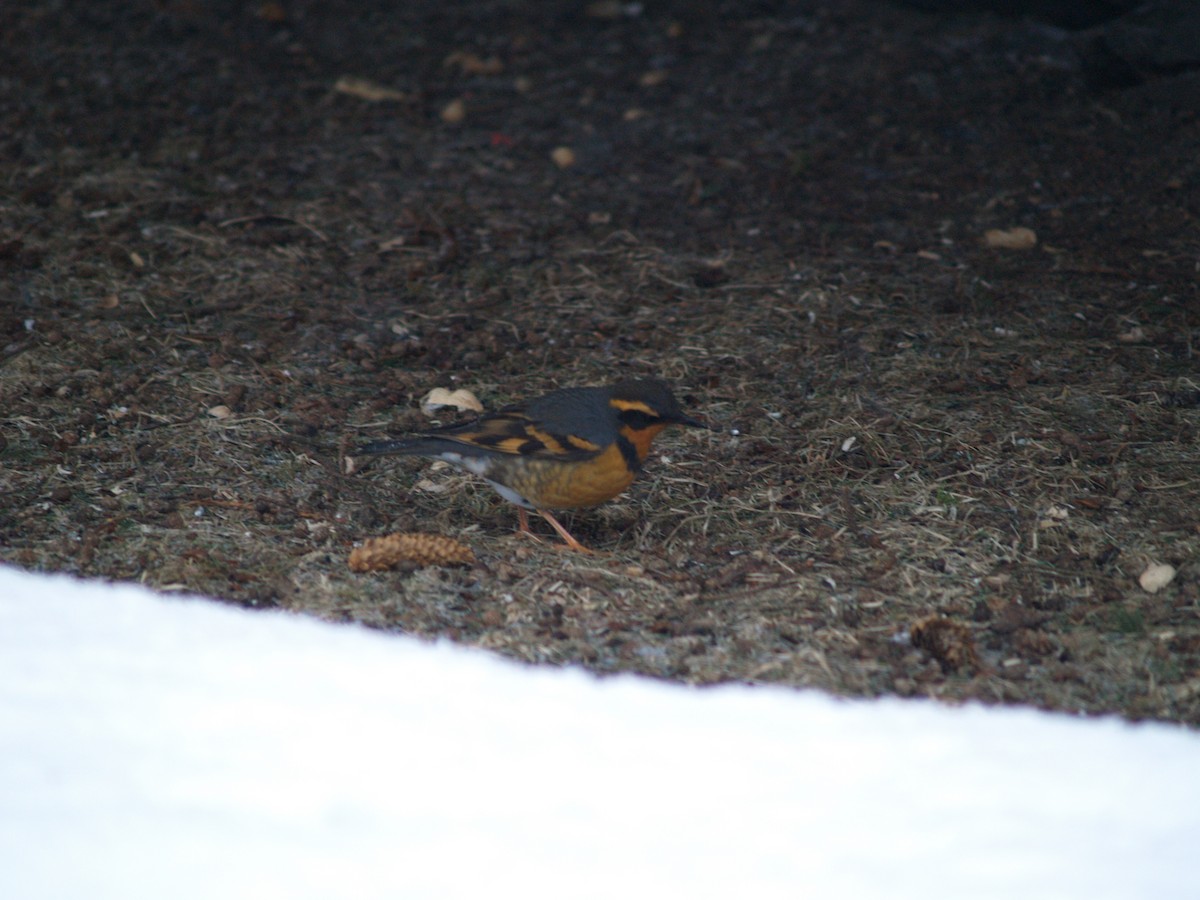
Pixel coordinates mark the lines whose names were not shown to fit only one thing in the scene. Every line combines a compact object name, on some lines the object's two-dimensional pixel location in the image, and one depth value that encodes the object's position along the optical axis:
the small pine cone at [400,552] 8.03
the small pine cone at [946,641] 7.13
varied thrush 8.45
